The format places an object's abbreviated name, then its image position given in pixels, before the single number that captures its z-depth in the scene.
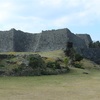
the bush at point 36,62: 30.19
